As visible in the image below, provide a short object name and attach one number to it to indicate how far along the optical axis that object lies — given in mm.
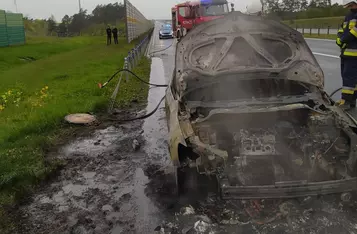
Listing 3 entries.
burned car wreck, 3549
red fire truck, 18812
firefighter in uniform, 6430
